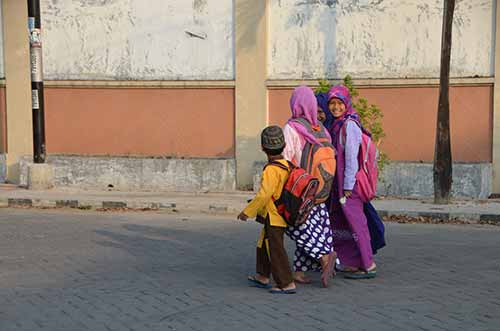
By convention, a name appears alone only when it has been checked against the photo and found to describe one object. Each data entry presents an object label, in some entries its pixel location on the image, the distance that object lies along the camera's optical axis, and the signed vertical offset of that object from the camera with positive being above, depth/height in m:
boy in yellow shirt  6.36 -0.73
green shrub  13.20 +0.31
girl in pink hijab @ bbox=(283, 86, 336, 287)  6.56 -0.78
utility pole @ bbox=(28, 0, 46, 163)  14.12 +1.01
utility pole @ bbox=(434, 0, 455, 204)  12.40 -0.06
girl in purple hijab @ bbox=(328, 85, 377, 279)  6.89 -0.67
